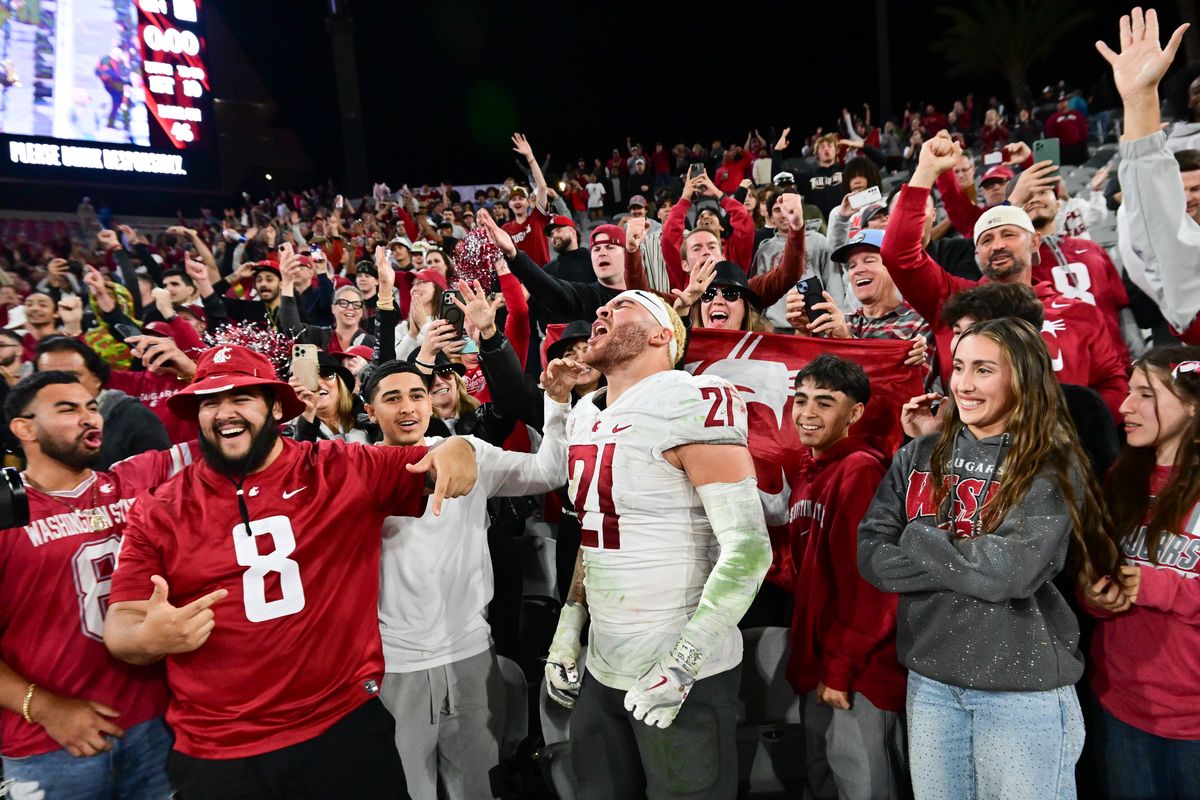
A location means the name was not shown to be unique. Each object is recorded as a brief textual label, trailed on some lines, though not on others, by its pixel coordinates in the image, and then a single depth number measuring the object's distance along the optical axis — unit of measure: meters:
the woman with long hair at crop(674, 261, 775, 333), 4.84
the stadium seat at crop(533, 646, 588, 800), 3.28
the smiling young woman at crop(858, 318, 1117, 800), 2.47
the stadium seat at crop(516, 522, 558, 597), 4.74
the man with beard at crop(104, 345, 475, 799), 2.78
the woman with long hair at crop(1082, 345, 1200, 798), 2.62
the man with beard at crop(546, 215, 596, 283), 6.99
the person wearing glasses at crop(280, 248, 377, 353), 6.58
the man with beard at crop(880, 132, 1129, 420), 3.79
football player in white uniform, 2.51
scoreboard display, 21.66
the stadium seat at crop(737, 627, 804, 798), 3.54
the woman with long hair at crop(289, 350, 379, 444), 4.59
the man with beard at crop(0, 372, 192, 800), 2.94
